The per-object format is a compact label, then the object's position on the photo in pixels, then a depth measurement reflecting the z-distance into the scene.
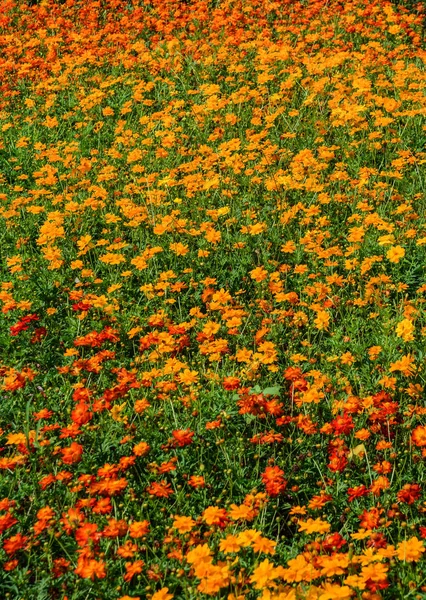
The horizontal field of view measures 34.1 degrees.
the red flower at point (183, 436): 2.66
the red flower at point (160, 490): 2.52
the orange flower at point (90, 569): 2.18
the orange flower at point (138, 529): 2.33
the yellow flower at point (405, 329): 3.12
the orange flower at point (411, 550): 2.17
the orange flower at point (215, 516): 2.33
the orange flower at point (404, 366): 2.98
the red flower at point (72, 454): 2.64
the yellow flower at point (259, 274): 3.73
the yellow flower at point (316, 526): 2.30
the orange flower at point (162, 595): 2.10
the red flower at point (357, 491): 2.49
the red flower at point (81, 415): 2.77
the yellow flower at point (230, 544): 2.21
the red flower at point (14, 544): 2.33
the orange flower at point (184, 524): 2.37
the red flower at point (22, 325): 3.33
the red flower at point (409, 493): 2.47
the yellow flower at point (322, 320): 3.42
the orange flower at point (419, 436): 2.68
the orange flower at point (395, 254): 3.72
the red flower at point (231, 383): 2.90
